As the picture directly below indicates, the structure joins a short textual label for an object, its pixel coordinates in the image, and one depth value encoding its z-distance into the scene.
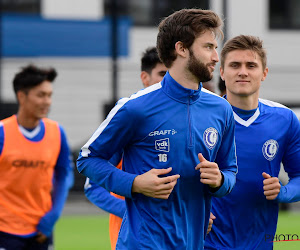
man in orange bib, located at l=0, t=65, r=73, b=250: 13.66
